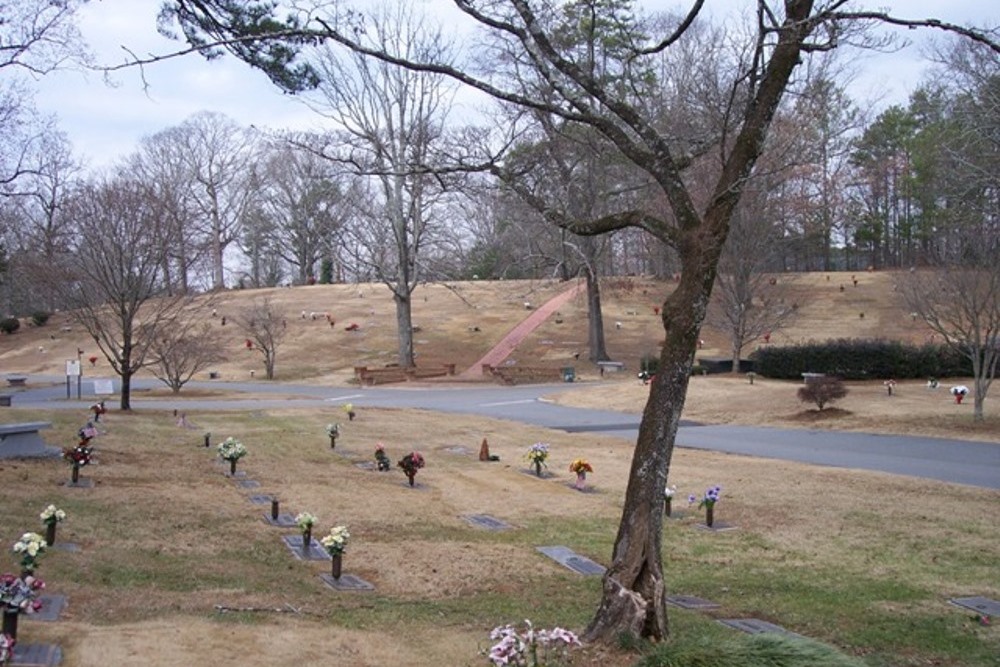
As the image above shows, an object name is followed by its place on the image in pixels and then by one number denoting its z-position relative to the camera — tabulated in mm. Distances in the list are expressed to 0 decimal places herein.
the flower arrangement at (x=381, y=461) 15297
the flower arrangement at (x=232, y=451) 13734
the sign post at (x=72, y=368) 28234
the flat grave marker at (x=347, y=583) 8117
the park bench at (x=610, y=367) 41875
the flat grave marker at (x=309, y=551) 9203
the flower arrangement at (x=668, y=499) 11853
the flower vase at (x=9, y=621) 5078
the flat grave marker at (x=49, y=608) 5855
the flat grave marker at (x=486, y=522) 11261
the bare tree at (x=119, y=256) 22078
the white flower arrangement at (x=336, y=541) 8156
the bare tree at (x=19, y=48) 12711
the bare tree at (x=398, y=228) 38000
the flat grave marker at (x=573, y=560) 8992
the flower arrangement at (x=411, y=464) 13812
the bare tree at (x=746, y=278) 33250
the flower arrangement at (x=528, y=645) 4398
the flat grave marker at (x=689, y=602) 7492
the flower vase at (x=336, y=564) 8273
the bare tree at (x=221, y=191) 73688
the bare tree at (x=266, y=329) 42094
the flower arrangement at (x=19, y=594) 5070
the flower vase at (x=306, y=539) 9266
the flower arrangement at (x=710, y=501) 11320
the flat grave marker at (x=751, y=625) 6534
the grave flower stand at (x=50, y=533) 8352
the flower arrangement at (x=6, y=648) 4397
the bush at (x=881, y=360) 30703
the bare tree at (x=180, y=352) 29184
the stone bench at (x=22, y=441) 13305
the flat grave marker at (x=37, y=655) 4785
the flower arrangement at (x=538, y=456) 15457
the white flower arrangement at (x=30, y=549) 6238
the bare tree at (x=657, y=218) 5648
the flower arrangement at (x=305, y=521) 9203
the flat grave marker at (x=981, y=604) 7367
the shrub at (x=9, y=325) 58250
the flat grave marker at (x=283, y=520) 10602
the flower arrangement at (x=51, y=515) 8250
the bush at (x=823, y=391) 23359
